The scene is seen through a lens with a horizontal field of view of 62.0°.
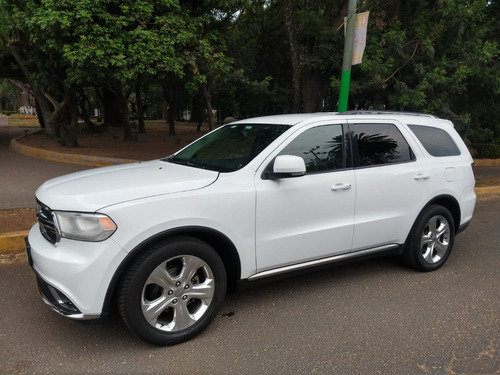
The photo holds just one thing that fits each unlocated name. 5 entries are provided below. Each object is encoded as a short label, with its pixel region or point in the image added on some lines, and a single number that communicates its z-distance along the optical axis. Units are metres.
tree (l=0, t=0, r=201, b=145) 7.26
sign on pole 7.06
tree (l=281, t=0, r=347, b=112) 9.93
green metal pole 7.24
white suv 2.83
